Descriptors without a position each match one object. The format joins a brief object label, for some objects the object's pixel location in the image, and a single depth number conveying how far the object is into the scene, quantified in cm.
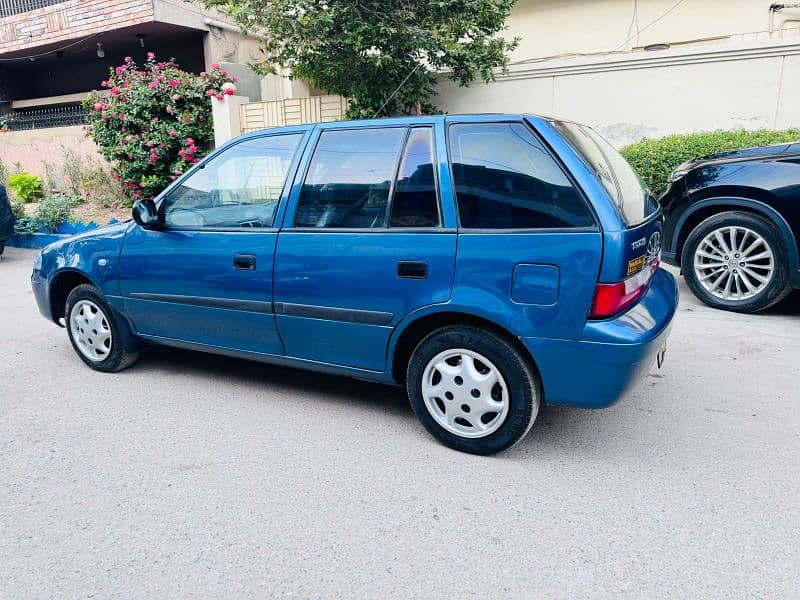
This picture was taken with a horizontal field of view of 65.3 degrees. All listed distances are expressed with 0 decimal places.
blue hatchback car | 295
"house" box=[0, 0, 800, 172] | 847
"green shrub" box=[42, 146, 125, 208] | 1230
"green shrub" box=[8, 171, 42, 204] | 1320
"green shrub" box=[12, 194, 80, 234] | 1080
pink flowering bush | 1077
